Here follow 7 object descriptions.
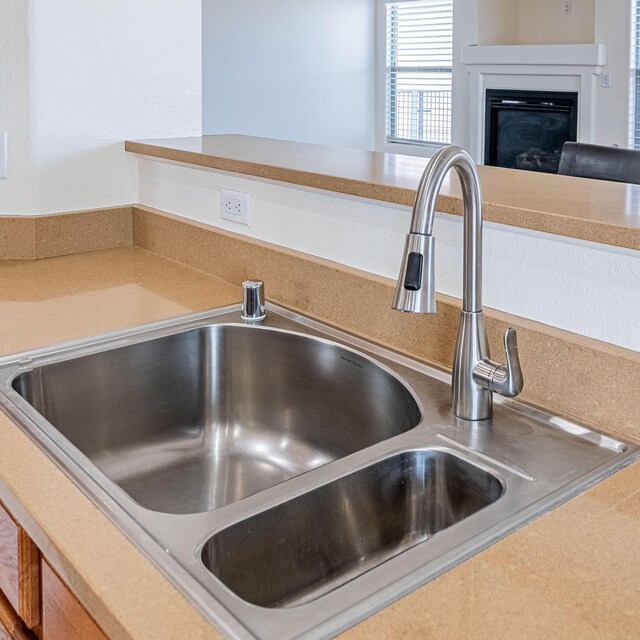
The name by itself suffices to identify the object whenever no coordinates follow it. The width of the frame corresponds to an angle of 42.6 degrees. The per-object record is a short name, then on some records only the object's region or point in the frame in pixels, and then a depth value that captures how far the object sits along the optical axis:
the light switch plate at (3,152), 1.71
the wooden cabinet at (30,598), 0.74
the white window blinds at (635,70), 5.03
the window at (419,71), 6.44
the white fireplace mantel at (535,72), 5.23
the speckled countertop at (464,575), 0.61
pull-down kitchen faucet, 0.80
